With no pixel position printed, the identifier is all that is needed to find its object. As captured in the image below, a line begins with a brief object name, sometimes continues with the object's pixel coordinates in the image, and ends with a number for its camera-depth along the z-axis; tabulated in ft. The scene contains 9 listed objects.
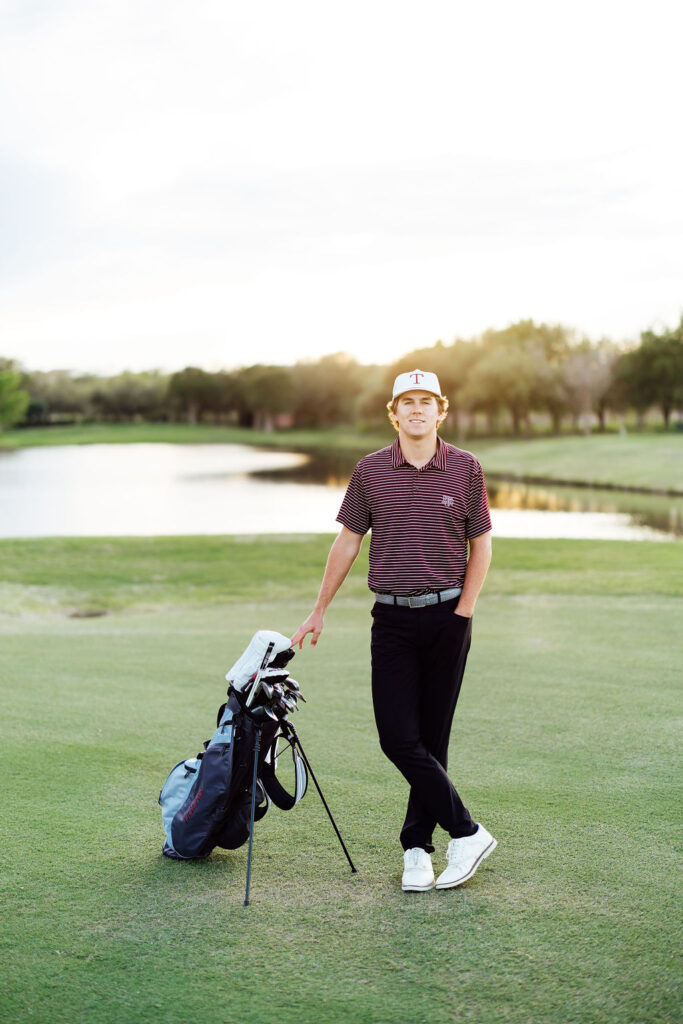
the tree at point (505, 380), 274.16
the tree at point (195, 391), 442.09
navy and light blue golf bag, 13.94
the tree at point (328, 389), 419.54
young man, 13.73
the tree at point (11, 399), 389.80
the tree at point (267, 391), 410.72
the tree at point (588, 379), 269.85
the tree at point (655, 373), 263.70
